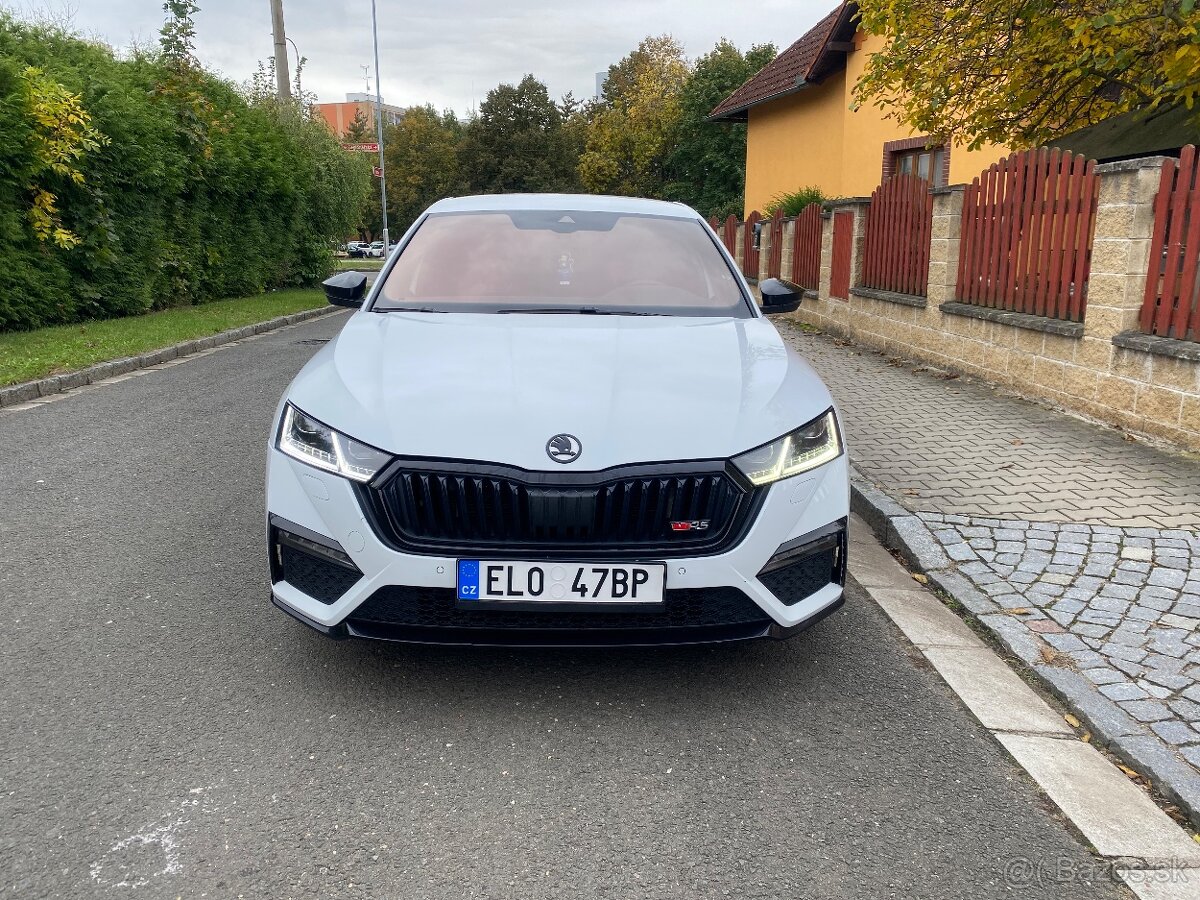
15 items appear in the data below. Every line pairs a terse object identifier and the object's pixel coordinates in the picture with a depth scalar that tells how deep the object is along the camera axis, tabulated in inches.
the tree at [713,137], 1963.6
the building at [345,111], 5274.1
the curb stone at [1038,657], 113.2
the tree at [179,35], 717.9
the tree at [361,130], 3619.6
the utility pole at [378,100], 1523.1
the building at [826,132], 750.5
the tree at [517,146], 2955.2
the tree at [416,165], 3230.8
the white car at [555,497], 117.4
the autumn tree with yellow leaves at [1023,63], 320.5
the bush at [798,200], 831.1
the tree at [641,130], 2327.8
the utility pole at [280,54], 949.8
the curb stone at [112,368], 346.0
